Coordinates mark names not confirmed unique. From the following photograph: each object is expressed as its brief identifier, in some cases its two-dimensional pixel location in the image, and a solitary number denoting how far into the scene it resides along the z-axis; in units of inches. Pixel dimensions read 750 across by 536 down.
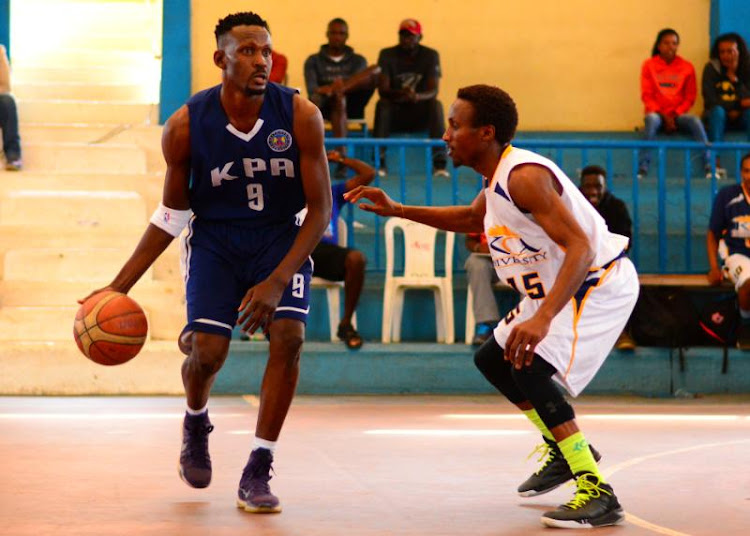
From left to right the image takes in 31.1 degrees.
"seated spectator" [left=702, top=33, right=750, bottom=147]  505.0
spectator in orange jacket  506.6
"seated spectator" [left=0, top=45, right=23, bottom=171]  442.3
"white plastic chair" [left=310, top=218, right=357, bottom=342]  397.1
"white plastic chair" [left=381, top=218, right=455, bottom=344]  402.3
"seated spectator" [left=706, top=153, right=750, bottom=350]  394.9
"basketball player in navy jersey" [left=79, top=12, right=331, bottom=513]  193.9
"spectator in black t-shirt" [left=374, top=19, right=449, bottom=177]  479.8
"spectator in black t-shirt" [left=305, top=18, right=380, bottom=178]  474.0
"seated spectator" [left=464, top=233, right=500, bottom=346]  384.8
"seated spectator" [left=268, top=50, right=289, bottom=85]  477.7
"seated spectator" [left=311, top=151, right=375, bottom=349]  383.2
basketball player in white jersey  181.9
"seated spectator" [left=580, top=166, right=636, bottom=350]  393.9
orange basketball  198.7
